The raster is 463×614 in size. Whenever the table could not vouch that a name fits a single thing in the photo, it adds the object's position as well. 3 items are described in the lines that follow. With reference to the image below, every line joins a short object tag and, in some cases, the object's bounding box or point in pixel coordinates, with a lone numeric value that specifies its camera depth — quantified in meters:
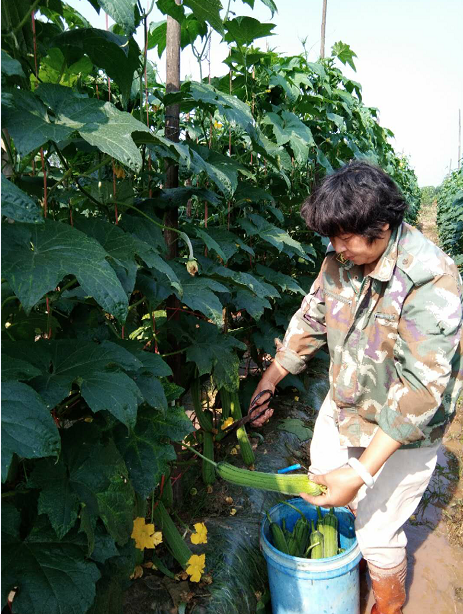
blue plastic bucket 2.12
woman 1.86
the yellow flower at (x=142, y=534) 1.86
